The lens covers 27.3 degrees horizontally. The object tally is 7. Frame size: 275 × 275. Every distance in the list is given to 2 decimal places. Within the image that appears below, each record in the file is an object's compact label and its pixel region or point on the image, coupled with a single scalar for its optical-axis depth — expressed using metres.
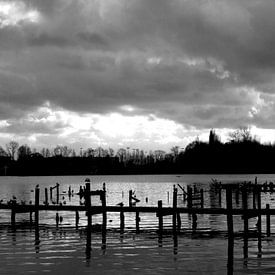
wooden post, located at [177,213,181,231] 36.32
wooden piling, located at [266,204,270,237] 33.80
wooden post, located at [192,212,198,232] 40.27
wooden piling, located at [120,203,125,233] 38.33
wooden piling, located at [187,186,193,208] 46.57
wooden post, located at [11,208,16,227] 40.88
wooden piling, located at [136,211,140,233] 37.70
